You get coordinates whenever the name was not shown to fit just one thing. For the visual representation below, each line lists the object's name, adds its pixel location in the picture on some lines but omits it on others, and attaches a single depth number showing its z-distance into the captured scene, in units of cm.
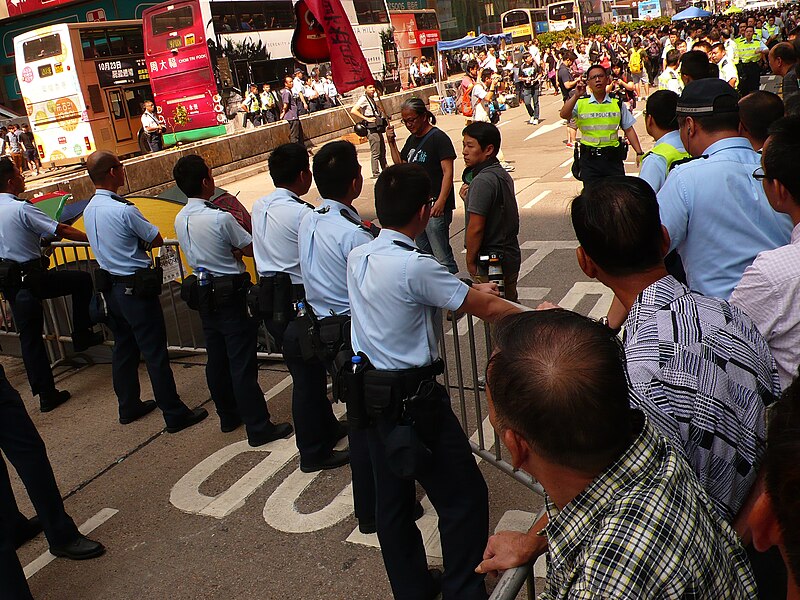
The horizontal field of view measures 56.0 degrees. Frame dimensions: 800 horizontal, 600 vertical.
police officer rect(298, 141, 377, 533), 369
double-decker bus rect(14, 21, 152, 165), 2005
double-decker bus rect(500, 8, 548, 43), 4803
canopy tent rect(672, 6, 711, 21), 3984
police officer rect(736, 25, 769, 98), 1317
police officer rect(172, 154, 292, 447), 470
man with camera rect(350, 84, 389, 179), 1333
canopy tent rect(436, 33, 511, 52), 4062
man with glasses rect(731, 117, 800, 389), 224
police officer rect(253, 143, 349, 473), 430
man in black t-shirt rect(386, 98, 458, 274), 664
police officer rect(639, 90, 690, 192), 463
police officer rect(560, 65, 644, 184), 713
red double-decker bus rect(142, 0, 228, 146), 2106
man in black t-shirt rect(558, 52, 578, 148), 1447
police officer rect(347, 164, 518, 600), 285
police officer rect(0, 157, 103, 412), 553
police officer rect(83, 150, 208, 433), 501
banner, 827
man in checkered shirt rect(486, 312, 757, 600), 138
